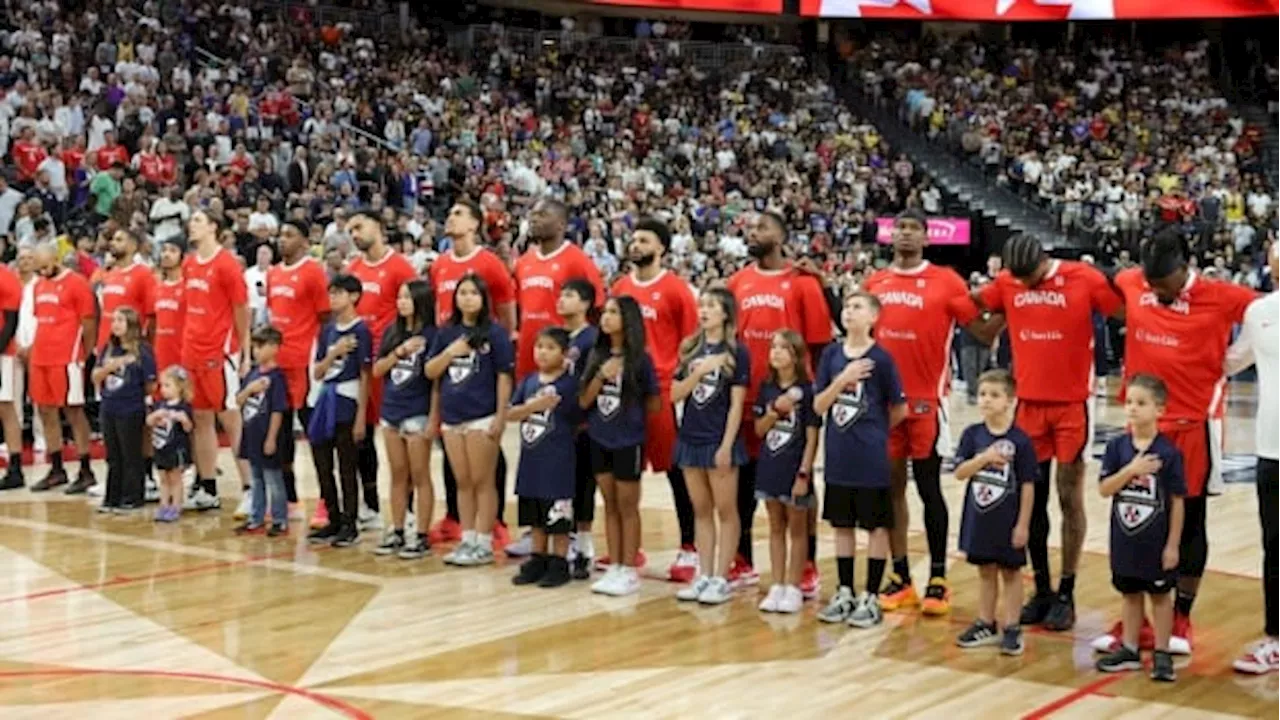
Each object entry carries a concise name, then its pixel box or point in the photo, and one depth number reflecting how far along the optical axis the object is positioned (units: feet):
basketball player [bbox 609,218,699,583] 24.89
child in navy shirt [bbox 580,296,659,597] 23.59
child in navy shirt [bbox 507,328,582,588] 24.12
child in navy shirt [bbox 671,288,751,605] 22.88
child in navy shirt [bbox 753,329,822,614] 22.40
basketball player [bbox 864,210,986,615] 22.57
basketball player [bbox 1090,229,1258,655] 19.93
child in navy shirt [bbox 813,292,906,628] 21.74
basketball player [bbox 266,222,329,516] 29.09
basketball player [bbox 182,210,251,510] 30.30
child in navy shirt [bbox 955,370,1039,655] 20.43
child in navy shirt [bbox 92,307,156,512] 30.60
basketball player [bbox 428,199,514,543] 26.66
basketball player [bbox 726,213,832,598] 23.75
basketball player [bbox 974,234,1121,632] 21.52
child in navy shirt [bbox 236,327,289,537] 28.58
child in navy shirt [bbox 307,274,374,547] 27.50
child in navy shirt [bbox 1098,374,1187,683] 19.12
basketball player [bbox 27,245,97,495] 33.58
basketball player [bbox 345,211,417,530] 28.17
